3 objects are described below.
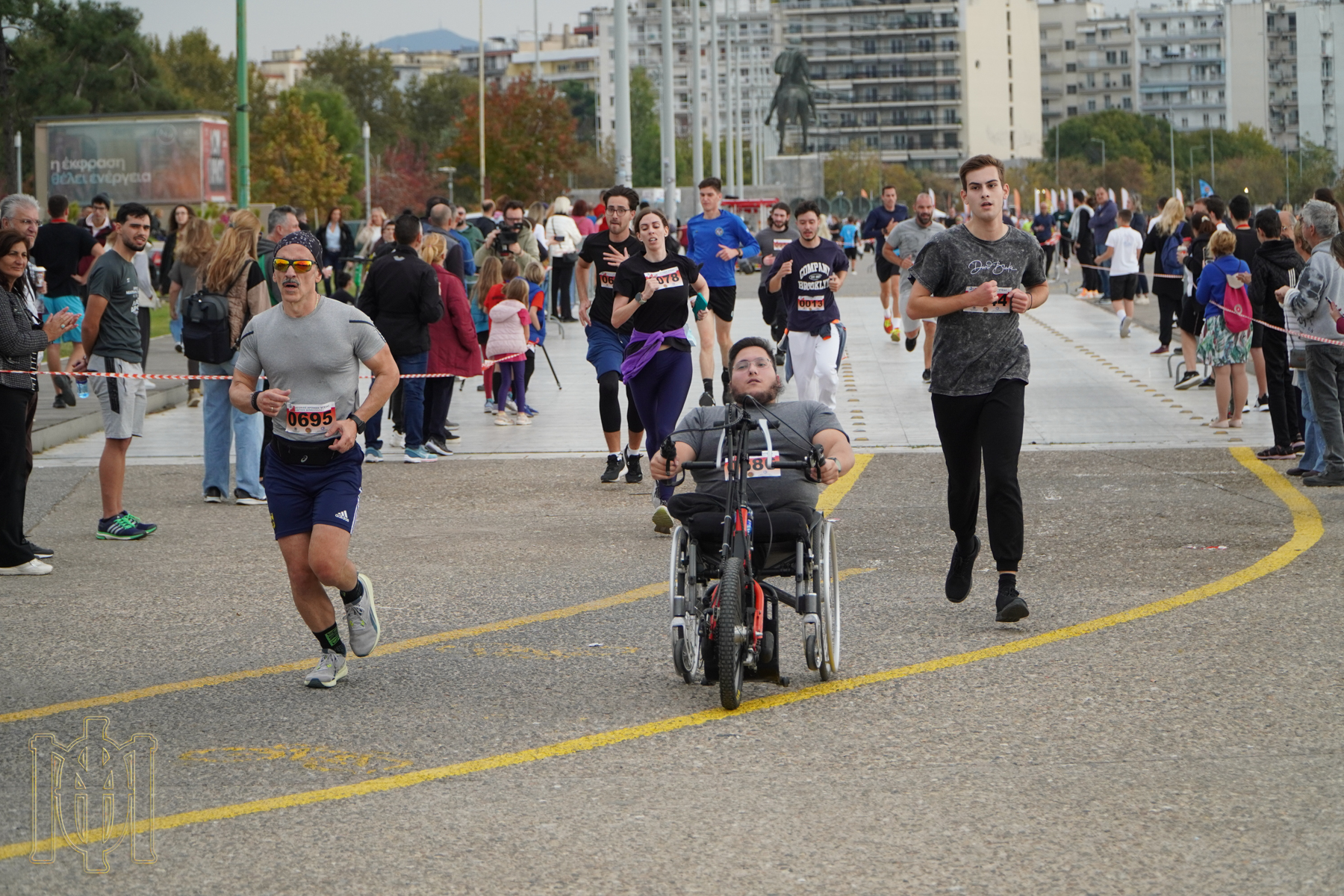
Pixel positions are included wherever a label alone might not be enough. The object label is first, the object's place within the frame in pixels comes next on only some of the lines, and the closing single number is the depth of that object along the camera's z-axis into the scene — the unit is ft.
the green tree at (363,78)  493.77
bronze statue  381.19
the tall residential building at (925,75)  608.60
